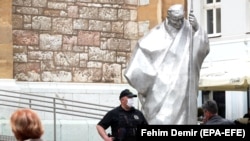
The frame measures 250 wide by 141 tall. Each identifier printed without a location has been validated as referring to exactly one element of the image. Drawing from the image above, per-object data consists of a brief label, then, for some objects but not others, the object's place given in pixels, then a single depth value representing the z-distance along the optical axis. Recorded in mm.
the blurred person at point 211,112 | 12188
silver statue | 11445
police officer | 11500
